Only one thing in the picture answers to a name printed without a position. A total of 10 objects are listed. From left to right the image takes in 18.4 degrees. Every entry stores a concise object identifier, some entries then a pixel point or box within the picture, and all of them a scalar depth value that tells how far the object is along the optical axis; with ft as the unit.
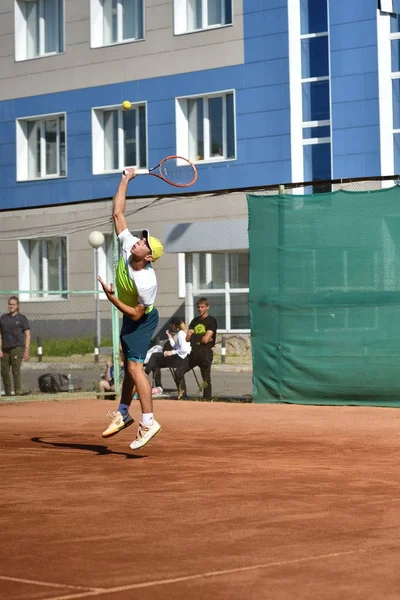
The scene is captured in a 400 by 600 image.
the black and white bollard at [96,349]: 69.80
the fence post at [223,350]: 68.95
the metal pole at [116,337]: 60.20
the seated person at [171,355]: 62.75
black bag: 64.13
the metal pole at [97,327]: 64.14
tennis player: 34.55
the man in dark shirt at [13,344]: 64.28
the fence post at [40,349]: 80.64
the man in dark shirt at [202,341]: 60.34
